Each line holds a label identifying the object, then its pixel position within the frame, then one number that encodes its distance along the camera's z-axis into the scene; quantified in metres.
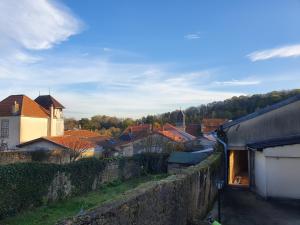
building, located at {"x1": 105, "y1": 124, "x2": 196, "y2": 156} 26.61
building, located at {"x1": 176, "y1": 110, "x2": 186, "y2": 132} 46.33
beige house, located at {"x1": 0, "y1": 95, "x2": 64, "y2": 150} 30.58
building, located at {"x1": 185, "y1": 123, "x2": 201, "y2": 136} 45.10
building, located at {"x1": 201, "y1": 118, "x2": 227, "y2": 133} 36.88
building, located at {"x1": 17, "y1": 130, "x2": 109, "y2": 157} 26.63
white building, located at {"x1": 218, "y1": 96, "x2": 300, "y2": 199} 10.88
